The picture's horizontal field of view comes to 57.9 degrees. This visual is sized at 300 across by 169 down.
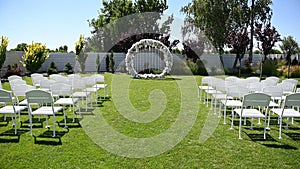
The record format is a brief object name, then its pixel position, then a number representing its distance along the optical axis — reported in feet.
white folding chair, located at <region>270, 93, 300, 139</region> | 17.66
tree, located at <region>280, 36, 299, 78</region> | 85.90
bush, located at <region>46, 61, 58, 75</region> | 64.79
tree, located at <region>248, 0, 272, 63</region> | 79.66
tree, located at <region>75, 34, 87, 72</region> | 67.93
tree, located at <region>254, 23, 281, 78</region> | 61.26
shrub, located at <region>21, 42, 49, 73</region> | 55.36
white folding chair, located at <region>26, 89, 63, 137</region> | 17.38
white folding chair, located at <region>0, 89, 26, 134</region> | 17.90
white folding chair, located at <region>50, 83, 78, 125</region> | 20.25
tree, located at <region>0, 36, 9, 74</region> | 50.03
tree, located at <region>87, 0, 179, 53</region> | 101.45
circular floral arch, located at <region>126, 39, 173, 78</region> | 56.29
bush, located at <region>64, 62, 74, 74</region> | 68.82
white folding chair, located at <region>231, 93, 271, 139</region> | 17.38
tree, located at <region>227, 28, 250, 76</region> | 66.54
